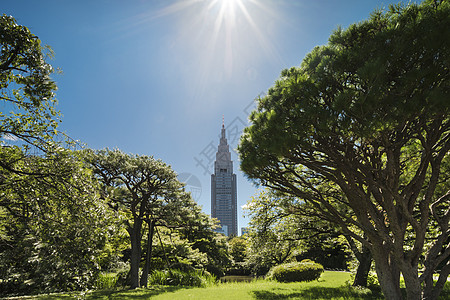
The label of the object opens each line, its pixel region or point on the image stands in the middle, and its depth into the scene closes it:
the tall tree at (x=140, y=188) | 13.45
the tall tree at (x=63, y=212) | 4.77
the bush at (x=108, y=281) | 14.04
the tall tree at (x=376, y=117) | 3.79
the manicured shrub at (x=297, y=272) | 15.05
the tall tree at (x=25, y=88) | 4.42
